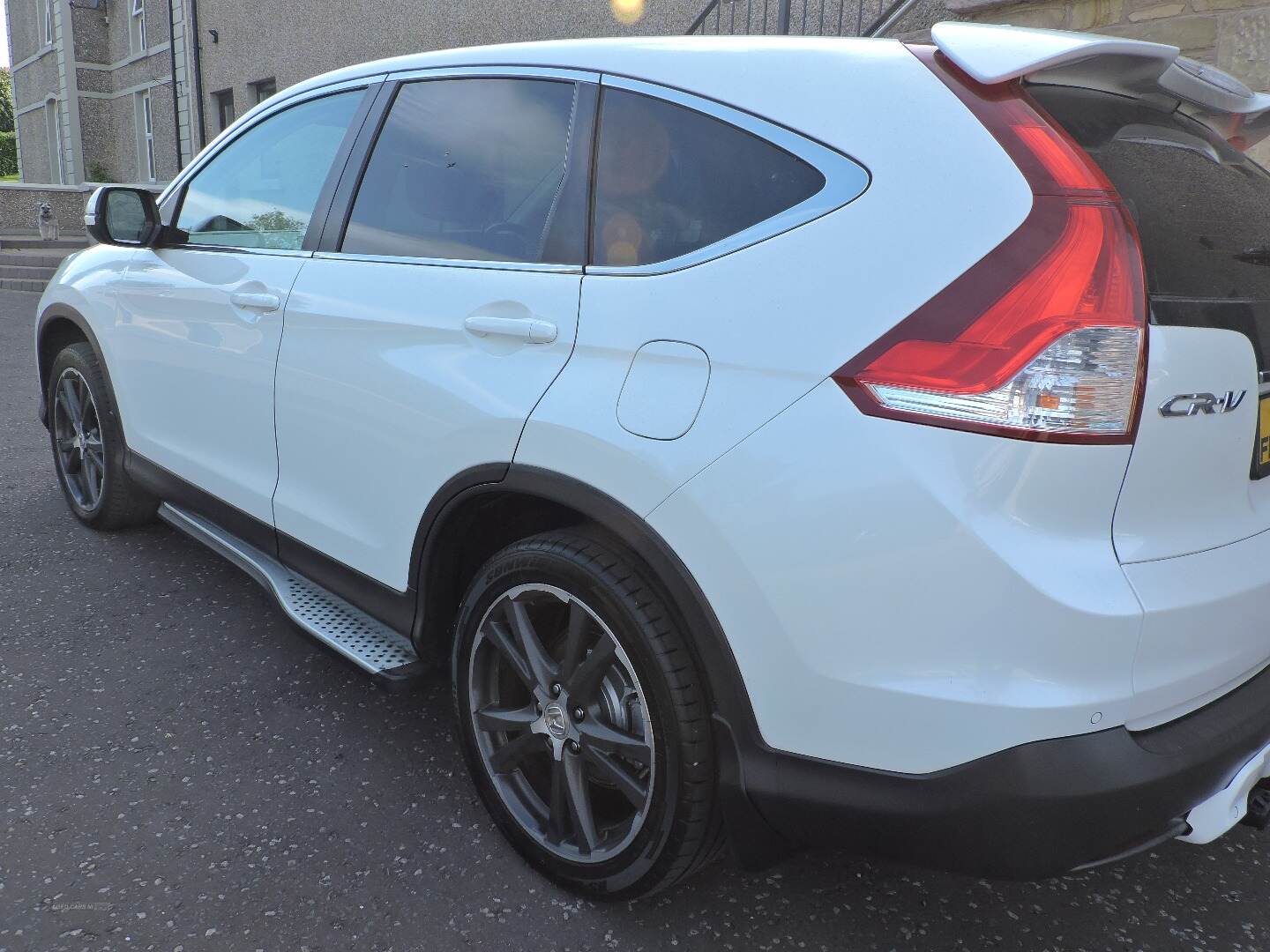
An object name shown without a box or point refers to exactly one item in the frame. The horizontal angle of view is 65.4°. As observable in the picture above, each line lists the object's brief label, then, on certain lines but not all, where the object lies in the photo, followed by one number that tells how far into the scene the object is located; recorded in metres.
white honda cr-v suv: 1.42
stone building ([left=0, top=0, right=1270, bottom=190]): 5.38
